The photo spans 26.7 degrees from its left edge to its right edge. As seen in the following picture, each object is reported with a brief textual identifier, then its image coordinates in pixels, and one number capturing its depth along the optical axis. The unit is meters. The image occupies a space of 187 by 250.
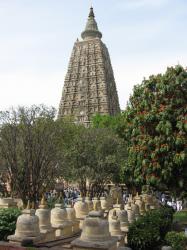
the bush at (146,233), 14.82
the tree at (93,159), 38.00
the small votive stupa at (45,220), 15.20
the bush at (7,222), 15.04
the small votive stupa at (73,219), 18.06
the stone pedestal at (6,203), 21.39
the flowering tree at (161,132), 20.41
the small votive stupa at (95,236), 9.97
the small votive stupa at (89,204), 20.04
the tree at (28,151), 29.14
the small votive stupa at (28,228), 12.26
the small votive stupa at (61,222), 16.72
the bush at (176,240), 13.69
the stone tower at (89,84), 83.56
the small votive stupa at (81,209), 19.23
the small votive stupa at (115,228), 14.75
